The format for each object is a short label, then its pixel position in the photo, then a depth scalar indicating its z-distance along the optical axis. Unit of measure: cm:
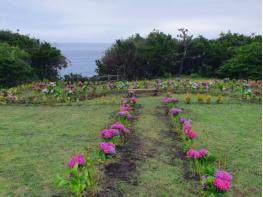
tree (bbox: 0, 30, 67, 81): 1635
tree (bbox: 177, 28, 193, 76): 1745
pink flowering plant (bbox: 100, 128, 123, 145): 385
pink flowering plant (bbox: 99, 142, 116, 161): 338
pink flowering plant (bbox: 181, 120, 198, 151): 413
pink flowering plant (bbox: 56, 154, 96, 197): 273
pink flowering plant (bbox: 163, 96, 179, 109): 685
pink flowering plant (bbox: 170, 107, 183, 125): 540
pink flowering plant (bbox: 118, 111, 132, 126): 524
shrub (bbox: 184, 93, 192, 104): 787
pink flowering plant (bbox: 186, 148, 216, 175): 332
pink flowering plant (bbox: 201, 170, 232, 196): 257
